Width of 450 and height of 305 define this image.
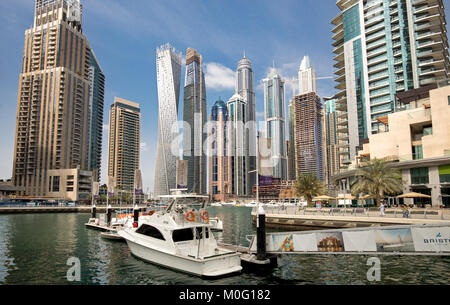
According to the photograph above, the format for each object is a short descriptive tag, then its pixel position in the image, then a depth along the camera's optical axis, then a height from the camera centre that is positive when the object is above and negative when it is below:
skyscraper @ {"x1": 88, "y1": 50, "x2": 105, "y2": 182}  183.88 +41.12
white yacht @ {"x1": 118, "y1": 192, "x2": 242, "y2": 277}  16.22 -3.49
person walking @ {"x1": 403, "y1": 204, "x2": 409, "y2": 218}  29.79 -2.81
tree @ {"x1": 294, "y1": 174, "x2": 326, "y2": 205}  54.92 +0.15
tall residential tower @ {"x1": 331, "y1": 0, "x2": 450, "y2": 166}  81.25 +37.70
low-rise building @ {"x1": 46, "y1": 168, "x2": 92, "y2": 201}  121.81 +2.35
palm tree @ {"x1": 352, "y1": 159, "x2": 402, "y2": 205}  40.75 +0.90
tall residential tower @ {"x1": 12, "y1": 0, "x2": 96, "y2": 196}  126.81 +37.52
